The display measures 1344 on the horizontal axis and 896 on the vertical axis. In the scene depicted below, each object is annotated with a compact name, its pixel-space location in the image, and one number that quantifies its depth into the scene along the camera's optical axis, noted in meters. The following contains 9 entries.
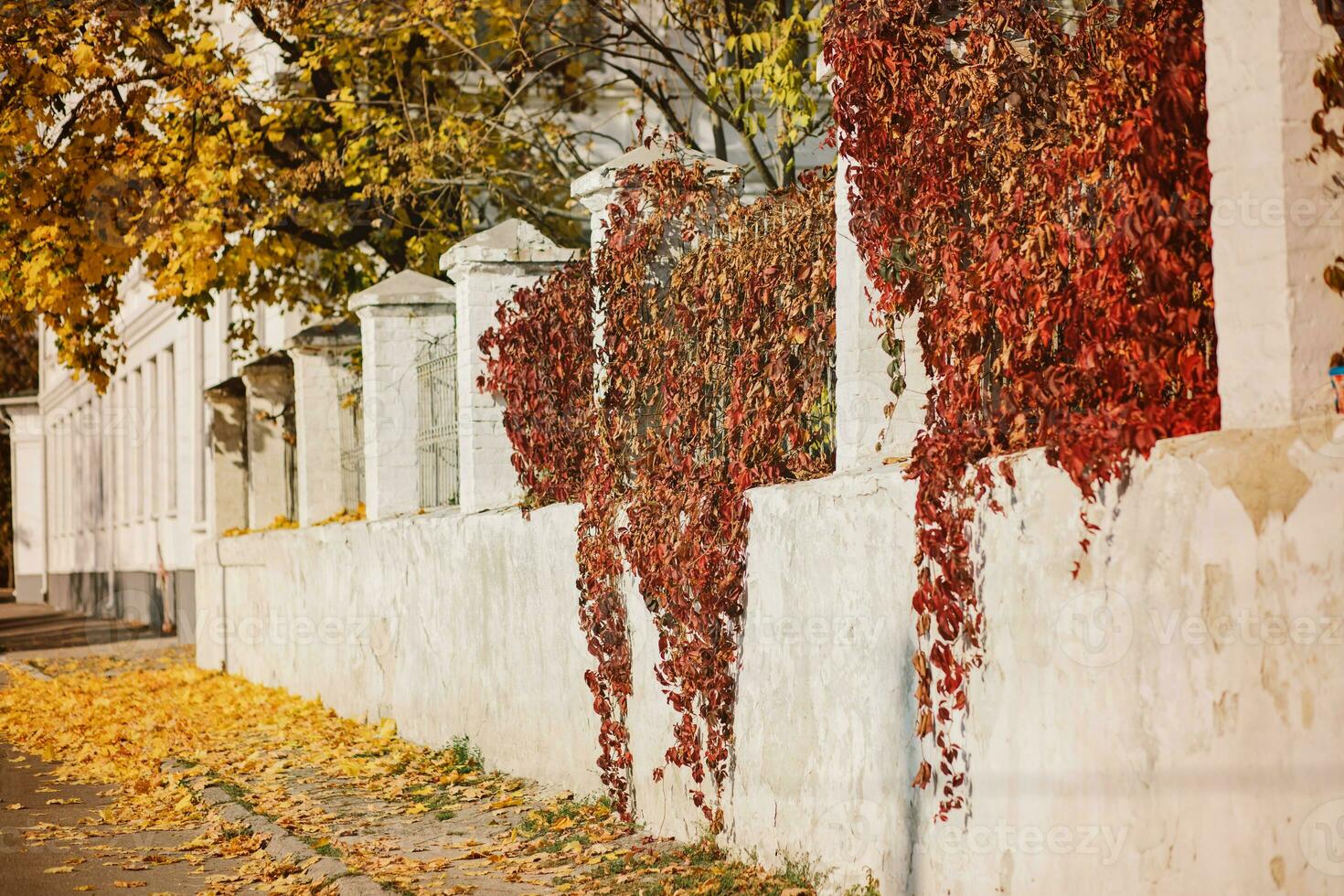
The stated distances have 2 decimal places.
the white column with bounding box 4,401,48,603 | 47.94
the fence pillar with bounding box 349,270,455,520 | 12.91
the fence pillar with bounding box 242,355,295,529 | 17.53
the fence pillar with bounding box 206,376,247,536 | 18.81
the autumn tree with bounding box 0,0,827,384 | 14.62
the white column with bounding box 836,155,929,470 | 6.70
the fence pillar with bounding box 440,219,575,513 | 10.75
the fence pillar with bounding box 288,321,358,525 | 15.34
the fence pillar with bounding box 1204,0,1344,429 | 4.34
